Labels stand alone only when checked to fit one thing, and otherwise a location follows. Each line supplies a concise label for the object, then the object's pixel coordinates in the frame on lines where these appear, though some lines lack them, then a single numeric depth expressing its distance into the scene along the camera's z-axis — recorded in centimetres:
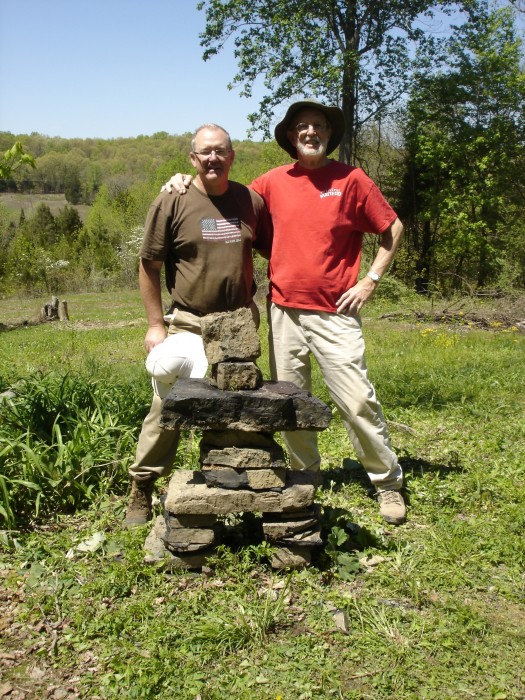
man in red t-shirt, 435
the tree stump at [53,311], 2123
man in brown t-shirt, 394
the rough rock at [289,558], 377
